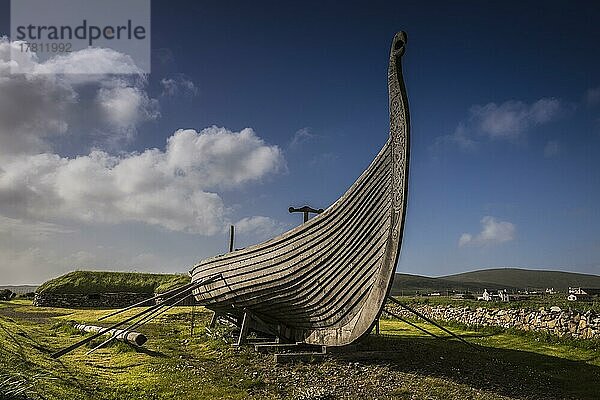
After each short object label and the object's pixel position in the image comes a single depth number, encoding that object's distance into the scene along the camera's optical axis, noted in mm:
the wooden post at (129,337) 13164
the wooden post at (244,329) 12609
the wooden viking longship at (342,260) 8797
